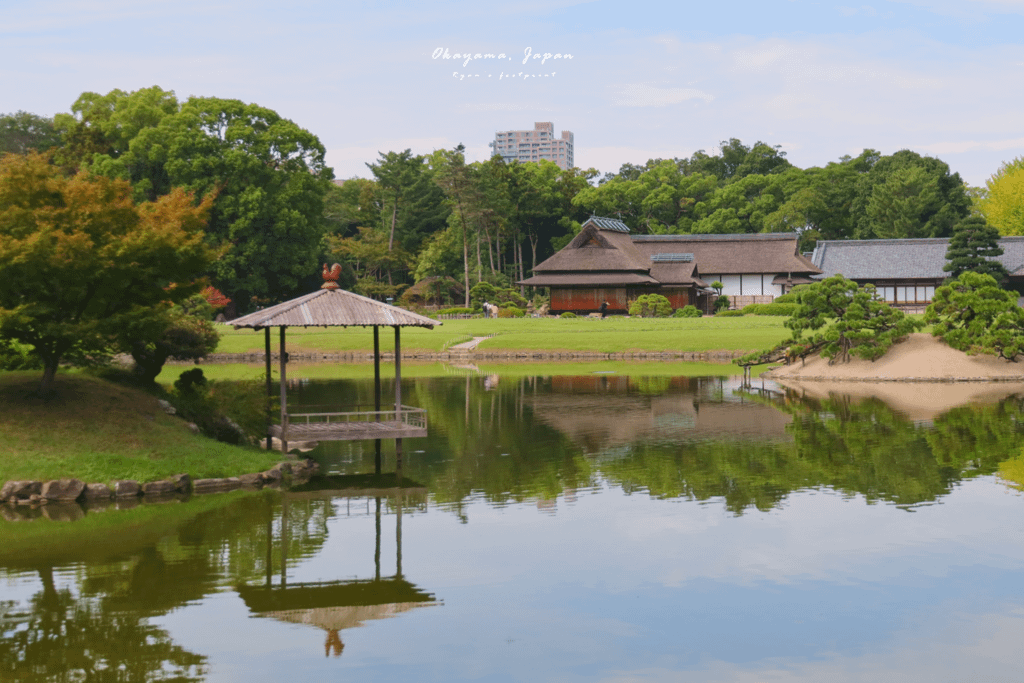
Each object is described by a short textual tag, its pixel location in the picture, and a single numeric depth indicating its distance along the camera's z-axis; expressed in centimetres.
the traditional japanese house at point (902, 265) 7206
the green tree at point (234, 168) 6212
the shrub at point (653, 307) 6662
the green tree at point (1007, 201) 8456
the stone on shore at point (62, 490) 1755
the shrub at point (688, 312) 6625
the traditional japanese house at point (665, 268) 7262
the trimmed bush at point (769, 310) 6438
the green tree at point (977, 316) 3728
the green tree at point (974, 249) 6625
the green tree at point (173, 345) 2345
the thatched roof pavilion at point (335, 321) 2012
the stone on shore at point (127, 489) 1772
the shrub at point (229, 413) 2167
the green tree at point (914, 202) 8306
